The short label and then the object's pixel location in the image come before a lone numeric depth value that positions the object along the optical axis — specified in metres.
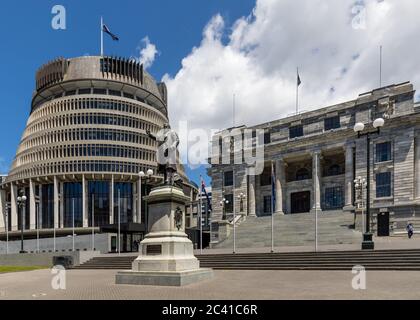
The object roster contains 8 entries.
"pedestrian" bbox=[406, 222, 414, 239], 42.71
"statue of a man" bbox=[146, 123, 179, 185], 19.12
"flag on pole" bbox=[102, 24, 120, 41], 82.00
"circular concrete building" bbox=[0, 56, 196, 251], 87.44
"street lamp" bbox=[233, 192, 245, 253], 63.28
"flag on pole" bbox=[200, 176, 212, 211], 39.58
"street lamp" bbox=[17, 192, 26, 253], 46.03
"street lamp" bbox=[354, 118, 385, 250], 25.25
